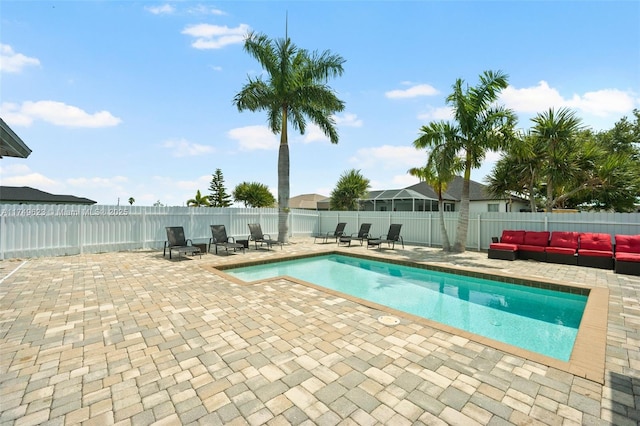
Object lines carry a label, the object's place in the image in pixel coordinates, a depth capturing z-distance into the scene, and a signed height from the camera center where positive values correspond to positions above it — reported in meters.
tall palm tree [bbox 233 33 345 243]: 12.74 +6.11
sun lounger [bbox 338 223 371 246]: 12.66 -0.92
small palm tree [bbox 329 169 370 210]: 26.81 +2.42
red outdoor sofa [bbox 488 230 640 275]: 7.60 -0.97
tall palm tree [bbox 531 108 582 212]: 12.19 +3.48
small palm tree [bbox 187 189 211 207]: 49.68 +2.70
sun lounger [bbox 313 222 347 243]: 13.93 -0.70
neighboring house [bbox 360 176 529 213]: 23.97 +1.38
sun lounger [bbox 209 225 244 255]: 10.85 -0.74
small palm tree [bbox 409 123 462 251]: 10.77 +2.30
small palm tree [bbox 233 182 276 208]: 44.25 +3.35
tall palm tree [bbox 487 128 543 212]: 13.75 +2.33
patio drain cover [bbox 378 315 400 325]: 3.99 -1.49
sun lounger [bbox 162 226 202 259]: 9.04 -0.86
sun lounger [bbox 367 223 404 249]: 12.19 -0.91
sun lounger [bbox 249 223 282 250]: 11.87 -0.73
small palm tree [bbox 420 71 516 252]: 10.05 +3.29
